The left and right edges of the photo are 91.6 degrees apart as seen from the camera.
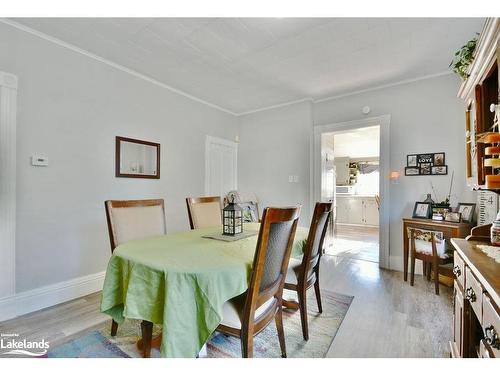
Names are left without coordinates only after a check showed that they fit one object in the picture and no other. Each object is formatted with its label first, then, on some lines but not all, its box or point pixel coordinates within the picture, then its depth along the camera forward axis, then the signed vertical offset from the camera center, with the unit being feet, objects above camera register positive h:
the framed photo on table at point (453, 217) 8.59 -1.02
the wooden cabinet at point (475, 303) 2.82 -1.60
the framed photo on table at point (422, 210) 9.48 -0.88
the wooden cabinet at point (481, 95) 4.21 +1.96
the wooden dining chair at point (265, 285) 3.84 -1.71
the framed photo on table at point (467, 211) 8.54 -0.84
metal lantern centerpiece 6.06 -0.78
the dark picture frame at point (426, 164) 9.64 +0.97
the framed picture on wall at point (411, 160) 10.18 +1.19
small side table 8.19 -1.39
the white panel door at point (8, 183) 6.57 +0.15
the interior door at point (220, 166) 13.10 +1.28
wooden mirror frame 9.09 +1.25
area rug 5.18 -3.54
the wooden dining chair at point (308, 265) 5.70 -1.98
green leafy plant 5.37 +2.92
